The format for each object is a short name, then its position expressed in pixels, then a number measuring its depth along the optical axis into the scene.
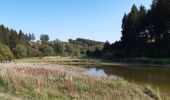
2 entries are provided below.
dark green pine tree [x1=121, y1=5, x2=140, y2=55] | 27.72
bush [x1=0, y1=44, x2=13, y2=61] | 28.77
